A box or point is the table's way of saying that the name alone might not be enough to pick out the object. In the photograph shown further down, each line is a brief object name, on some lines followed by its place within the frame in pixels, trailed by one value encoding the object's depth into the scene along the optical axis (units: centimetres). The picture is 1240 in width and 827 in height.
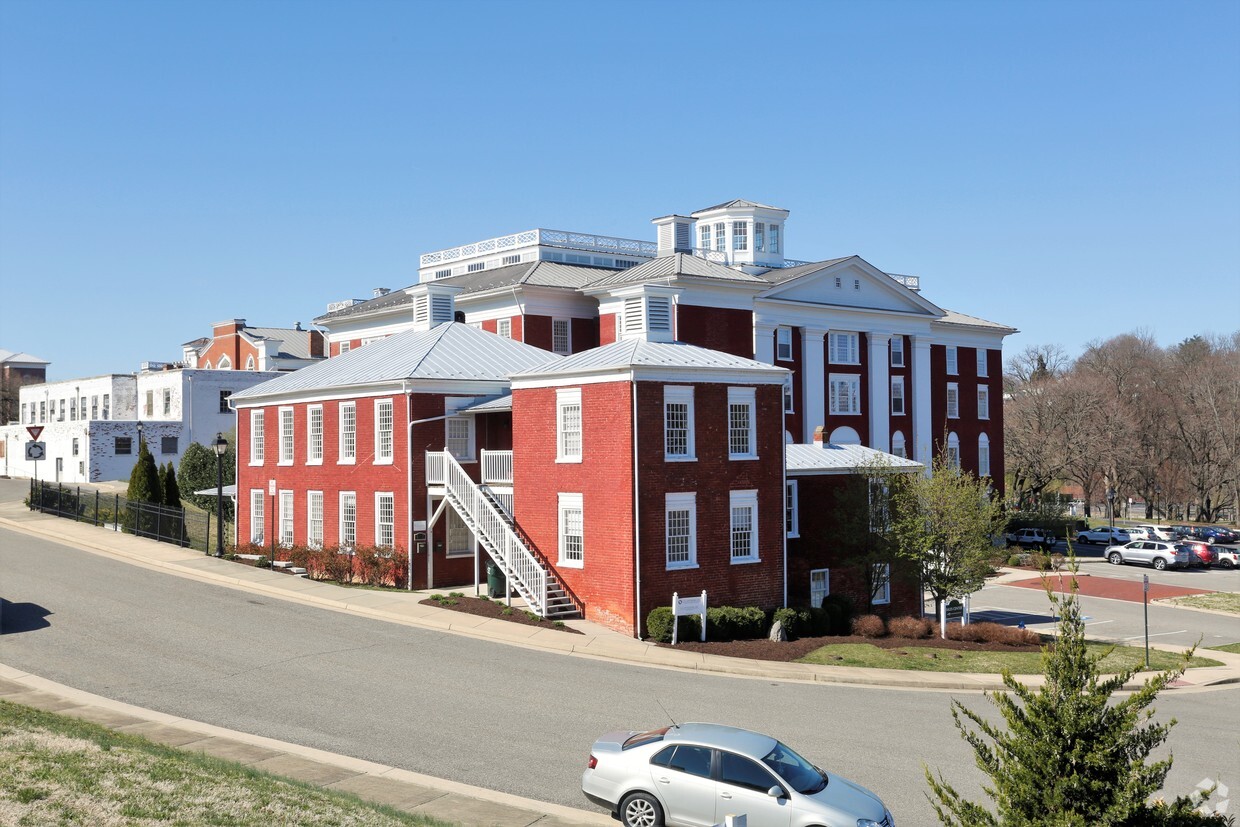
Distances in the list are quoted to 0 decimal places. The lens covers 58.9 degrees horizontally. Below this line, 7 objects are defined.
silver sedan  1423
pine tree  934
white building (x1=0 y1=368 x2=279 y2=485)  7169
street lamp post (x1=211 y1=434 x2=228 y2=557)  4026
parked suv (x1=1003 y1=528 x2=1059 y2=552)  7075
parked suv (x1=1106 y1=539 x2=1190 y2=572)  6259
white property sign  3061
